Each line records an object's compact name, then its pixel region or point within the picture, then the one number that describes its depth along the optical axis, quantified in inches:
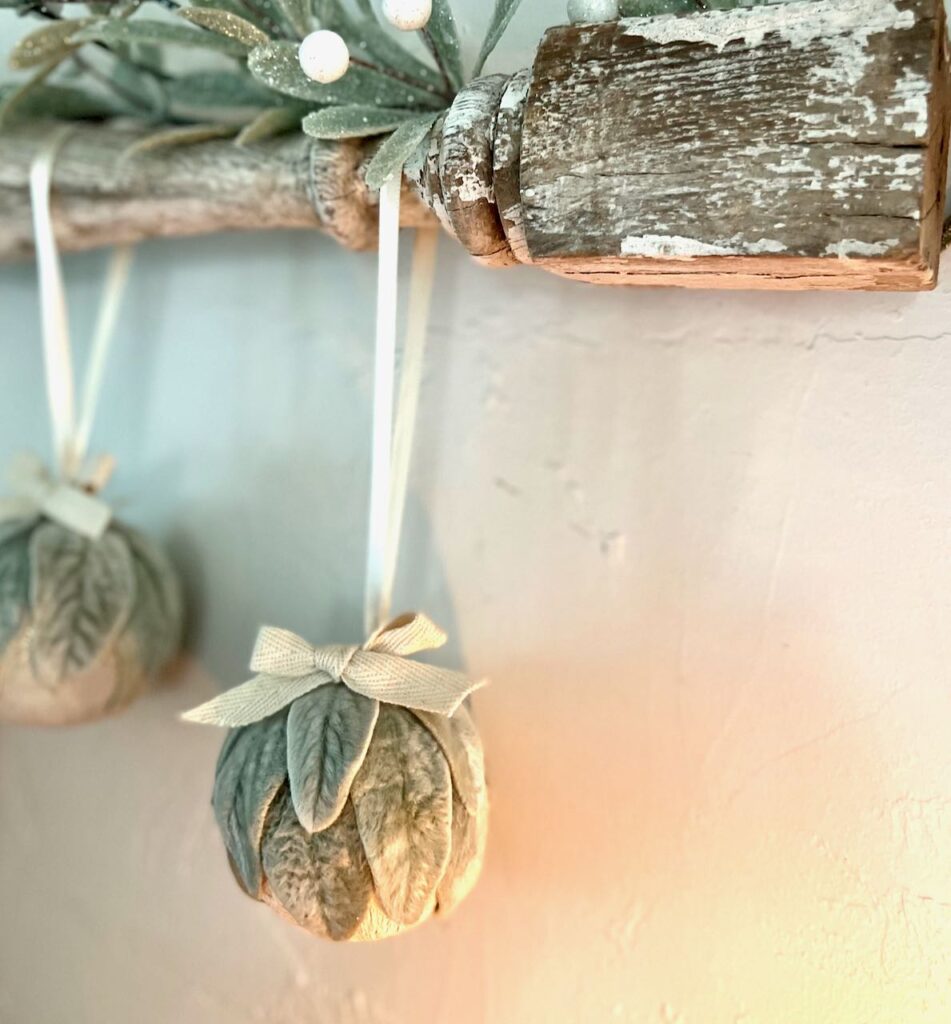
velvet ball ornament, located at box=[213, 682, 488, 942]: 13.4
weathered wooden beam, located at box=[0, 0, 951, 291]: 10.8
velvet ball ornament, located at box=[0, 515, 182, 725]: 17.4
